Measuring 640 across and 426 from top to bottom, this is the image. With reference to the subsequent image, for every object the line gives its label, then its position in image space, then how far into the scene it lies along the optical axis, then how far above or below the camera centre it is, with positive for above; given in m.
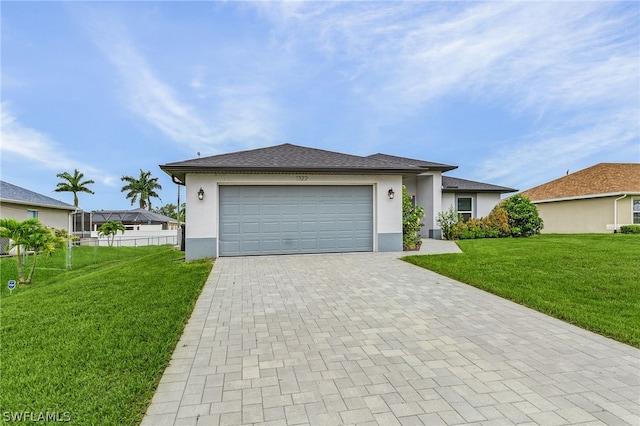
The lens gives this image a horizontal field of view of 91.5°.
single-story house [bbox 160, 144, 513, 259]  9.83 +0.46
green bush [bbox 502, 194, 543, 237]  15.16 -0.05
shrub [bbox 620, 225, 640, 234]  16.60 -0.64
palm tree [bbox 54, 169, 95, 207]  36.22 +3.91
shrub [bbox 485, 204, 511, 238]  15.09 -0.39
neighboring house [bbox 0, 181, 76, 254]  15.99 +0.56
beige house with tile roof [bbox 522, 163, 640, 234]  17.61 +1.07
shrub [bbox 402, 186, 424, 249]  11.67 -0.23
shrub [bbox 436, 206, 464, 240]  15.19 -0.25
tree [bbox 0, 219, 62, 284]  9.69 -0.60
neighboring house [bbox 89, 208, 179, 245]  32.09 -0.40
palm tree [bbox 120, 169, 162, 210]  43.16 +4.11
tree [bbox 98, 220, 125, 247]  22.06 -0.80
